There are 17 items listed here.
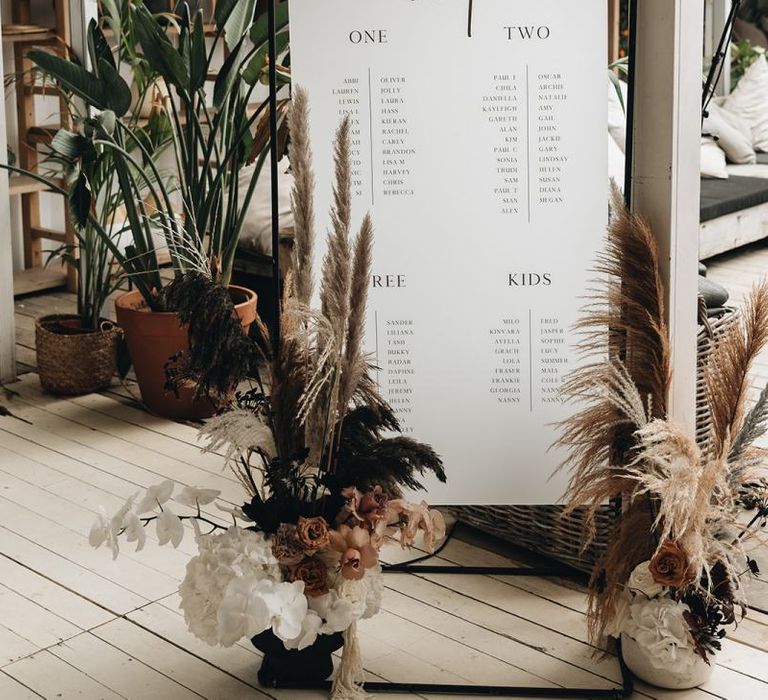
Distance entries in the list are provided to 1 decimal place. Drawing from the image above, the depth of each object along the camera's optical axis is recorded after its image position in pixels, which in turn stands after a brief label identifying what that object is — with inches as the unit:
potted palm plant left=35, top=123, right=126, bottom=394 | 157.5
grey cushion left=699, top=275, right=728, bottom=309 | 114.5
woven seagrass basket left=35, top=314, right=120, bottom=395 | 157.9
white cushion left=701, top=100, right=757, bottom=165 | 261.1
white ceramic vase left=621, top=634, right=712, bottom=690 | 87.8
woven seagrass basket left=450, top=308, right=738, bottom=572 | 105.2
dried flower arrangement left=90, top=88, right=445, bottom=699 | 78.1
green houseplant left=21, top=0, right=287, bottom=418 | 136.7
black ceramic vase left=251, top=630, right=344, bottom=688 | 88.4
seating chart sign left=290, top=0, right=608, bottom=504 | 91.3
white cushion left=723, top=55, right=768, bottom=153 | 277.1
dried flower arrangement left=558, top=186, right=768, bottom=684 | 82.8
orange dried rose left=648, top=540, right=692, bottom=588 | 82.2
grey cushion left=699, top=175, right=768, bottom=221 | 226.2
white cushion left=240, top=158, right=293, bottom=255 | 178.9
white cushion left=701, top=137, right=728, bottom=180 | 248.1
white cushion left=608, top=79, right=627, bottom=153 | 226.2
